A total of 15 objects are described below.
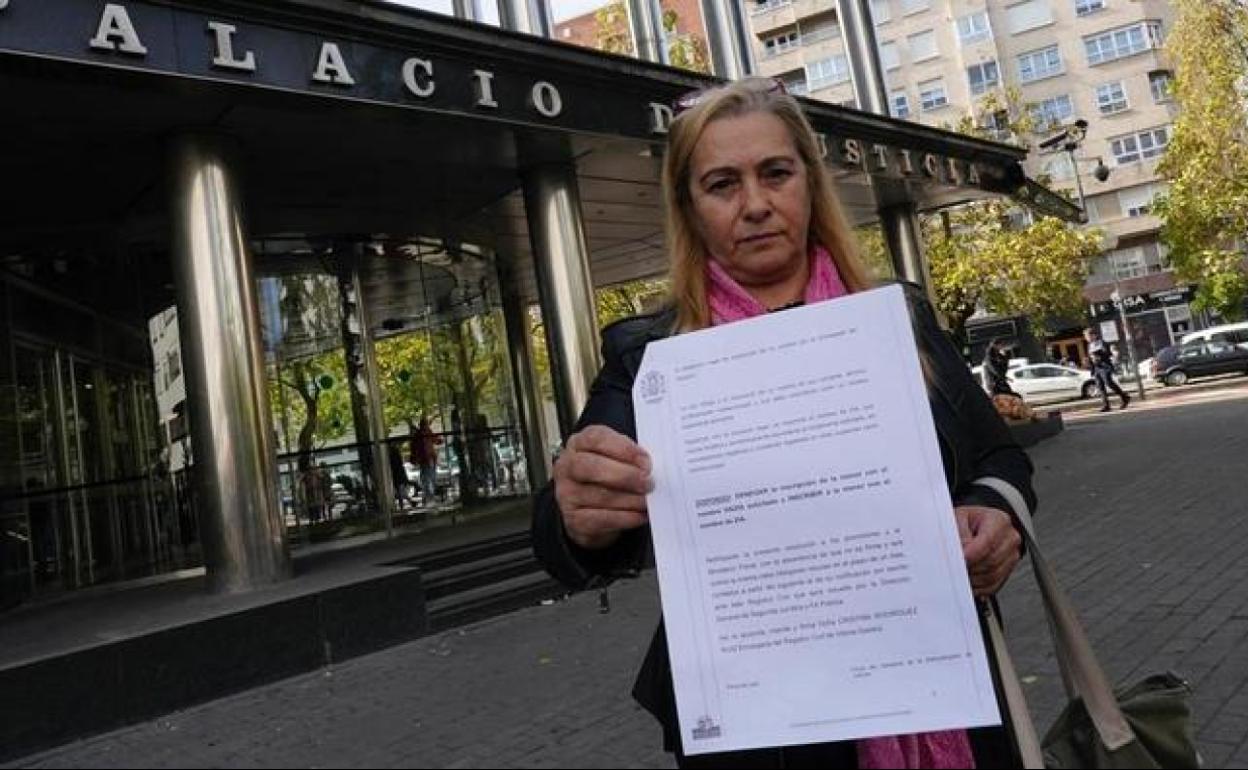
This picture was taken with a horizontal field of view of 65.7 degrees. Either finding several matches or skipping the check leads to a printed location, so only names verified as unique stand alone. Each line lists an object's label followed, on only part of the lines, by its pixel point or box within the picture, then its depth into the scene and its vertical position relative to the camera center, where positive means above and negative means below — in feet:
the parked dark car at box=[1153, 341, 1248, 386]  100.37 +0.42
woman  5.15 +0.80
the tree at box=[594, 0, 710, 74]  63.62 +28.75
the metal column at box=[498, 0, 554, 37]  38.19 +18.17
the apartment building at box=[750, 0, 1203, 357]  151.23 +51.79
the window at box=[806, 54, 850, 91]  162.40 +59.60
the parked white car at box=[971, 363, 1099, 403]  114.73 +0.96
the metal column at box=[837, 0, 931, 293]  58.80 +19.23
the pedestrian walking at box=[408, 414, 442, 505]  46.50 +1.97
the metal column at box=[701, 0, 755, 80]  49.55 +20.64
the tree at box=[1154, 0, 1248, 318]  84.23 +19.66
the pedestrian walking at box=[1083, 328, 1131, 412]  83.61 +1.14
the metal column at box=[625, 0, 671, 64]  45.60 +20.02
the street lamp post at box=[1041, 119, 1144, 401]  78.33 +20.45
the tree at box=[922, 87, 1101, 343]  90.58 +13.41
